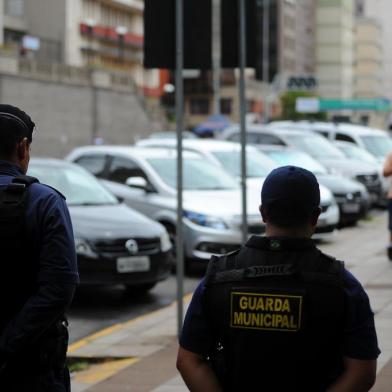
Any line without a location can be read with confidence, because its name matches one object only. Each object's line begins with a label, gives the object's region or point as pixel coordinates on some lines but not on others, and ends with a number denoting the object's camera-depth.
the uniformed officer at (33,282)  3.86
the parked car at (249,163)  17.44
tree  114.53
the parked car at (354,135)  27.80
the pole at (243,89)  9.75
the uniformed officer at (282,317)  3.35
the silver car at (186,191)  14.23
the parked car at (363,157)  24.56
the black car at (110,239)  11.27
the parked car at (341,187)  20.39
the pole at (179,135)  9.01
